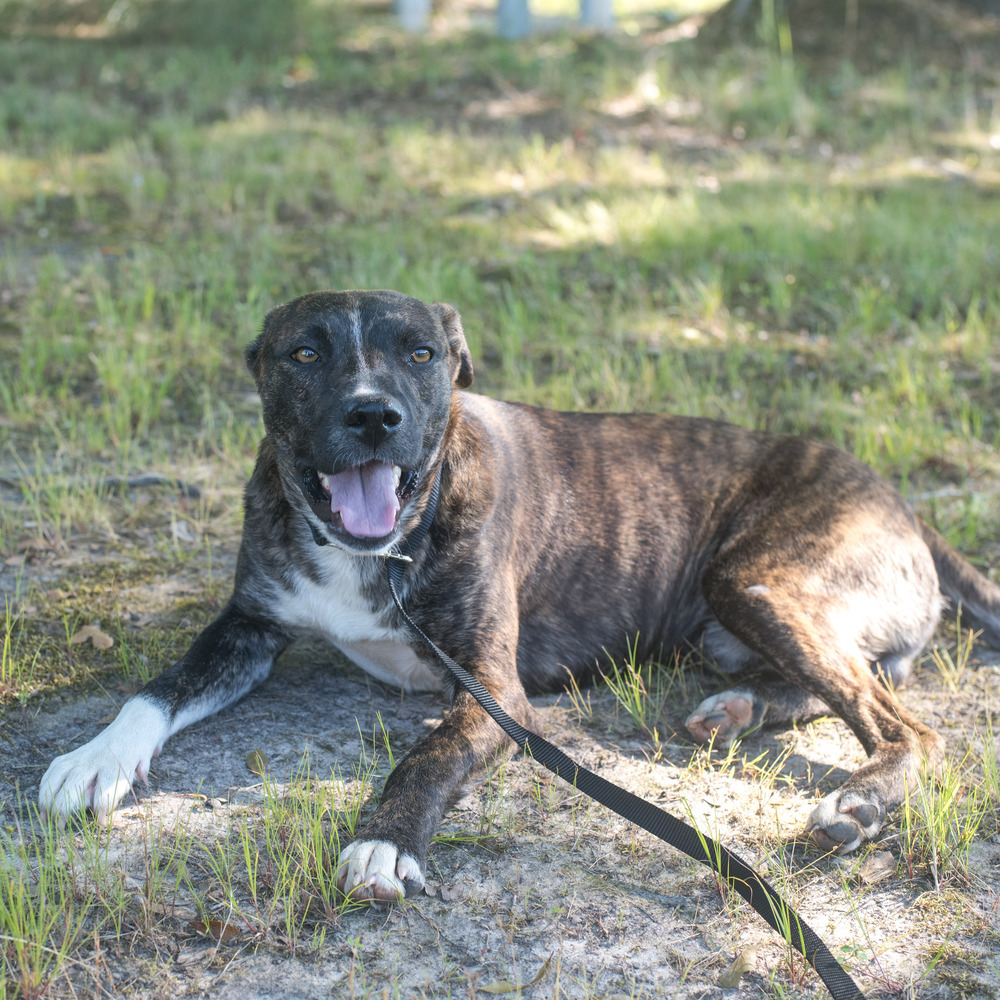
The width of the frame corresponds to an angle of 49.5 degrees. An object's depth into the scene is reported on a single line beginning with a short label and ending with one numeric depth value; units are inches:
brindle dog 138.9
